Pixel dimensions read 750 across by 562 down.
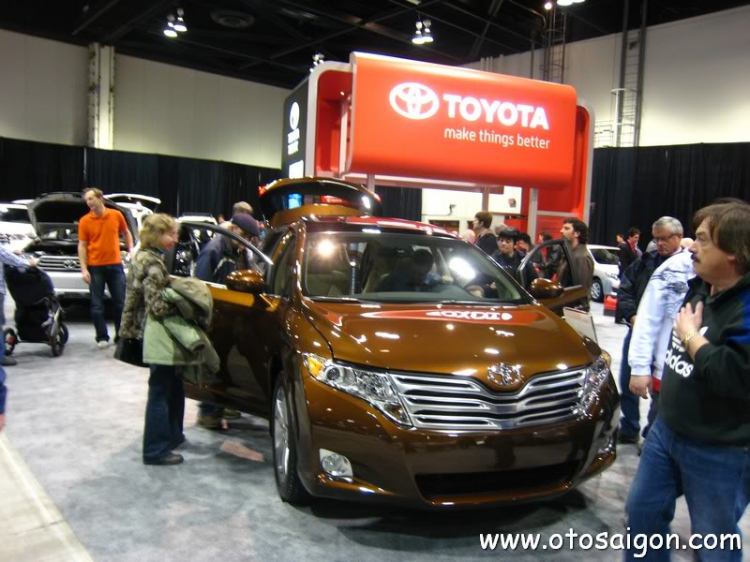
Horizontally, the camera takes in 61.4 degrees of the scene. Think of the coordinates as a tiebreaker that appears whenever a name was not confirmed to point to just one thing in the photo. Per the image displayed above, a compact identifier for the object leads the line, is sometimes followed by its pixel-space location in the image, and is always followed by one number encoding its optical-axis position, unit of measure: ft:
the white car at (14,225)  34.19
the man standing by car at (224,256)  18.65
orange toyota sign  25.20
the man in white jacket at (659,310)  10.43
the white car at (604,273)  45.46
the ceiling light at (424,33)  54.38
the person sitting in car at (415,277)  12.01
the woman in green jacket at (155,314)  11.70
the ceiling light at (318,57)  65.51
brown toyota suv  8.57
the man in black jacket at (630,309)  13.73
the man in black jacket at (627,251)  39.93
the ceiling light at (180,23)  53.13
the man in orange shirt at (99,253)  22.33
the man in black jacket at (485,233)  23.25
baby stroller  20.79
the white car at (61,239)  26.76
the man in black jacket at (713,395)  5.99
